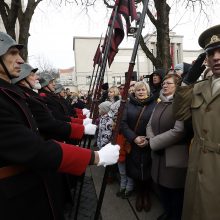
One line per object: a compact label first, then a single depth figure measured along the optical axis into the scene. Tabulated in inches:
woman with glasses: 92.4
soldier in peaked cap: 67.6
